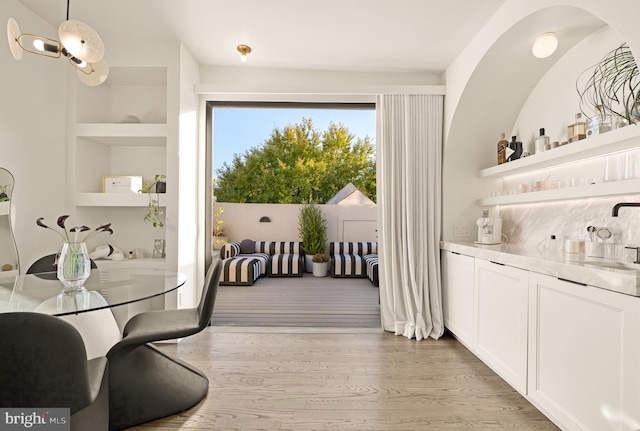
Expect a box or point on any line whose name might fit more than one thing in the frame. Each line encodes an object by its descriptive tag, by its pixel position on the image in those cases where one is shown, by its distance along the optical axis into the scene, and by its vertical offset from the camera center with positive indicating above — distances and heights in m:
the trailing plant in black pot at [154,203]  3.13 +0.14
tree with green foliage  9.69 +1.44
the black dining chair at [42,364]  1.17 -0.53
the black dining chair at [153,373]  1.91 -0.92
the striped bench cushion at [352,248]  7.45 -0.63
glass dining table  1.59 -0.40
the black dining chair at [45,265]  2.43 -0.35
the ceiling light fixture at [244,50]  3.08 +1.54
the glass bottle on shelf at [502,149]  3.12 +0.66
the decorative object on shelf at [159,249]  3.31 -0.30
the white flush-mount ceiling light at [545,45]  2.39 +1.24
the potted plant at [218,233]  7.79 -0.34
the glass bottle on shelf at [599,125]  2.08 +0.59
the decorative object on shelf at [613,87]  2.10 +0.90
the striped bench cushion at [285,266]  6.82 -0.95
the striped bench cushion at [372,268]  5.85 -0.86
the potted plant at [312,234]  7.45 -0.33
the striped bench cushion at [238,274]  5.95 -0.97
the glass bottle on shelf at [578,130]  2.27 +0.61
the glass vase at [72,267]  1.89 -0.28
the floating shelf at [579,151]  1.84 +0.45
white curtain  3.42 +0.15
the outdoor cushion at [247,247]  7.46 -0.62
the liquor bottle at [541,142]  2.67 +0.62
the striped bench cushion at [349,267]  6.67 -0.95
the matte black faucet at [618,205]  1.82 +0.09
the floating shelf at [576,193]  1.88 +0.19
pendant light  1.59 +0.84
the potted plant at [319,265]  6.98 -0.94
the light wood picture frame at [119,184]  3.27 +0.32
